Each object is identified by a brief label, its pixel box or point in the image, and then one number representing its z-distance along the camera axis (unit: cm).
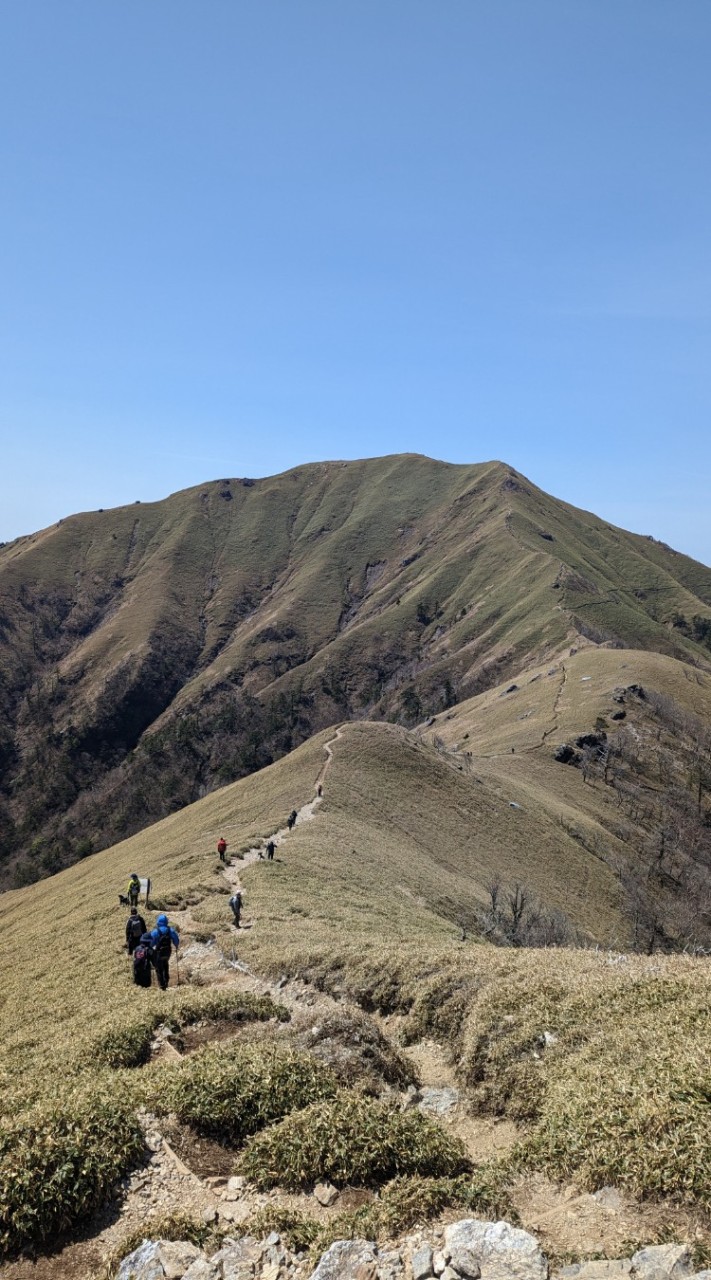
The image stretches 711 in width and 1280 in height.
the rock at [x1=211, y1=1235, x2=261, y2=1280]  771
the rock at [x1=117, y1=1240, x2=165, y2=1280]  782
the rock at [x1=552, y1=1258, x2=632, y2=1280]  662
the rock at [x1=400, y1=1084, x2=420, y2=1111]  1276
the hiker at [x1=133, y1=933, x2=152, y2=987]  2131
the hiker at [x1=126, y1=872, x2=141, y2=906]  3288
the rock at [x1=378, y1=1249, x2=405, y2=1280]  709
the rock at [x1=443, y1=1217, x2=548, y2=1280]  684
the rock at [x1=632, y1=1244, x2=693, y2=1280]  647
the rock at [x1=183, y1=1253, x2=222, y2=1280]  767
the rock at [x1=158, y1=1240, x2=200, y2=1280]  783
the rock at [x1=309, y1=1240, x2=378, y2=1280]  721
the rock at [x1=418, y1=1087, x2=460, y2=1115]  1273
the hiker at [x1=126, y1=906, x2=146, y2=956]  2408
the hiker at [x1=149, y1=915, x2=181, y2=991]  2102
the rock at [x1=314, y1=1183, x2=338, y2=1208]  902
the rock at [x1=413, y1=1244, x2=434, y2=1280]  694
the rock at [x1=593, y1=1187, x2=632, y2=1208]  793
